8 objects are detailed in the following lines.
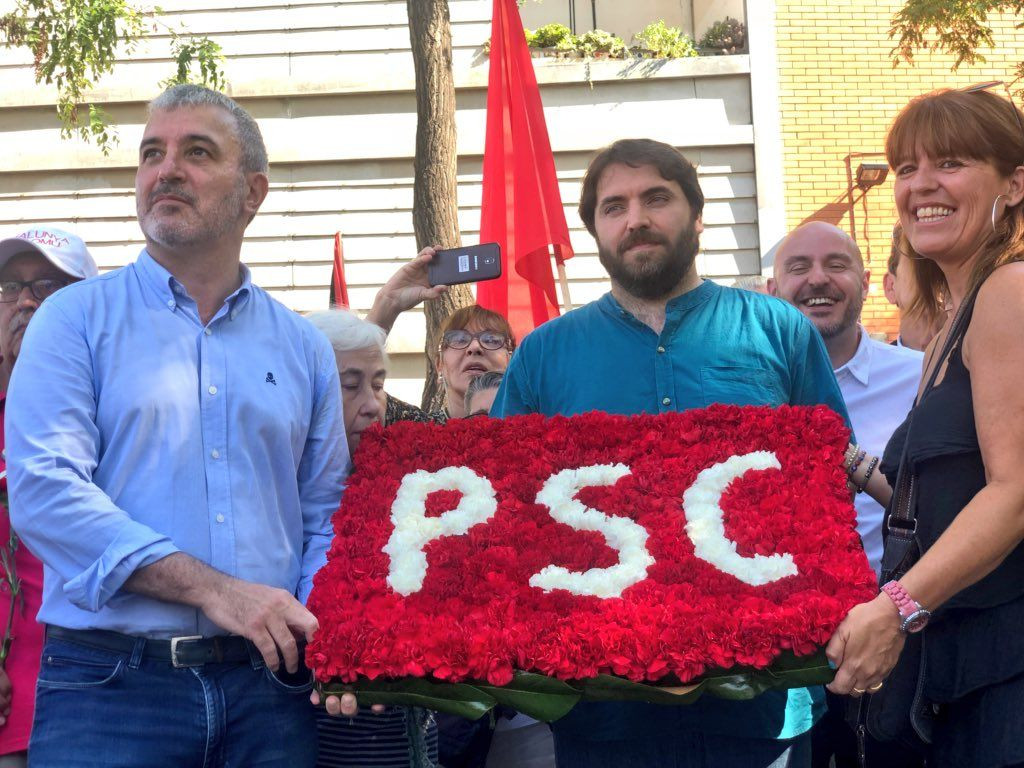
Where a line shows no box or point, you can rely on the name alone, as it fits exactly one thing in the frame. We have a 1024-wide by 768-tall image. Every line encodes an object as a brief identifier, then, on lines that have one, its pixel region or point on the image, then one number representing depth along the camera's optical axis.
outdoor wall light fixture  13.30
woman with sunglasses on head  2.48
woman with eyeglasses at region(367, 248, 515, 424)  4.99
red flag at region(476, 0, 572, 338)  6.33
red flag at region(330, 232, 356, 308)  6.51
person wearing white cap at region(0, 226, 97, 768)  3.14
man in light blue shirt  2.52
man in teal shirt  3.26
